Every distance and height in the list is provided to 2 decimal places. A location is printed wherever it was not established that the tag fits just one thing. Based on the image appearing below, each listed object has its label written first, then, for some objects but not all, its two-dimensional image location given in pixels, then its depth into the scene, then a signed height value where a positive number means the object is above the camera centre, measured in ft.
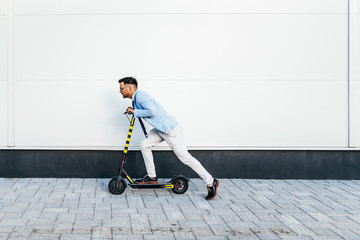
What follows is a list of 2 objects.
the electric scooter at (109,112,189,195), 22.56 -3.26
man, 21.83 -0.66
